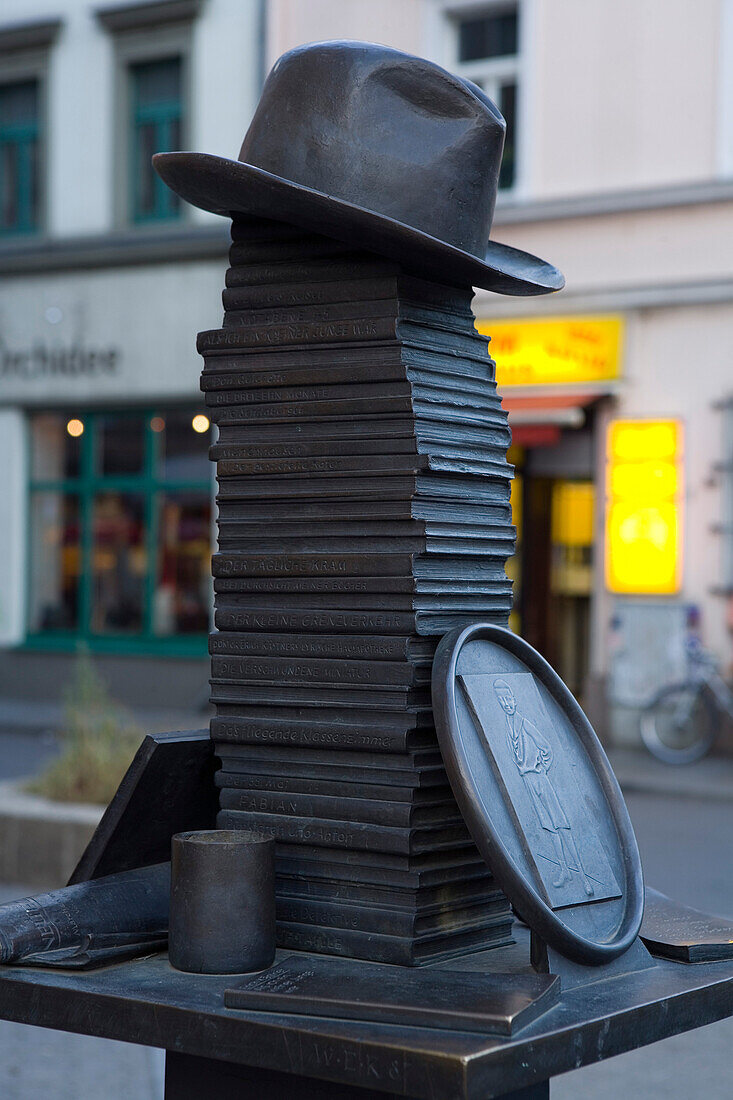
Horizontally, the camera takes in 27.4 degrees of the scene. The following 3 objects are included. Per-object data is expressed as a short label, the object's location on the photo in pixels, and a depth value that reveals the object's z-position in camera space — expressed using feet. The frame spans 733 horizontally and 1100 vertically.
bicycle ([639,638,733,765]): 42.09
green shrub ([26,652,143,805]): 24.89
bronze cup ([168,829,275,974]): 7.79
